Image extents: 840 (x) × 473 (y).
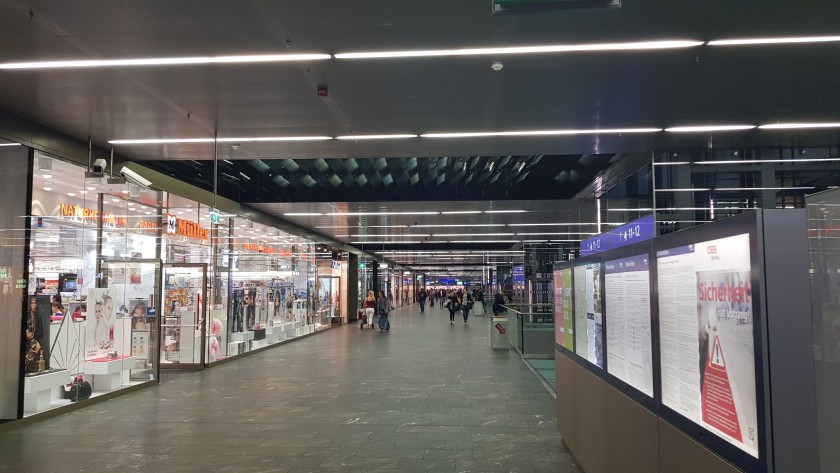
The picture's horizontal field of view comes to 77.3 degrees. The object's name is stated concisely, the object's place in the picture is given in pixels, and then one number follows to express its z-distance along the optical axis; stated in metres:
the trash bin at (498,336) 14.19
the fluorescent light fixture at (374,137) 7.86
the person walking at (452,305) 25.12
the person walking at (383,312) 20.48
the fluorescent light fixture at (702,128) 7.46
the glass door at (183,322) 11.16
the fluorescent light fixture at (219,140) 7.95
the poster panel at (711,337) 2.13
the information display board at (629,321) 3.26
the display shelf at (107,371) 8.17
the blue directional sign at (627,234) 3.99
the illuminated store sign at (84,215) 7.84
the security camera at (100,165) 7.93
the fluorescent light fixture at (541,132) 7.58
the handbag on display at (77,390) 7.72
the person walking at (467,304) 25.48
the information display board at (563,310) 5.30
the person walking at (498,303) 22.62
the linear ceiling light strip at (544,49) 4.81
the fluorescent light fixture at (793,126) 7.50
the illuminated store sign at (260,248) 14.21
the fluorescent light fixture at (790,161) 8.91
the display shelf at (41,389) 6.92
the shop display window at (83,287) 7.21
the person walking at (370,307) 21.92
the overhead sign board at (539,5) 2.66
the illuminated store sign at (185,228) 10.72
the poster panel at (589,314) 4.29
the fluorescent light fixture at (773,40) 4.77
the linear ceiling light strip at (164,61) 5.08
